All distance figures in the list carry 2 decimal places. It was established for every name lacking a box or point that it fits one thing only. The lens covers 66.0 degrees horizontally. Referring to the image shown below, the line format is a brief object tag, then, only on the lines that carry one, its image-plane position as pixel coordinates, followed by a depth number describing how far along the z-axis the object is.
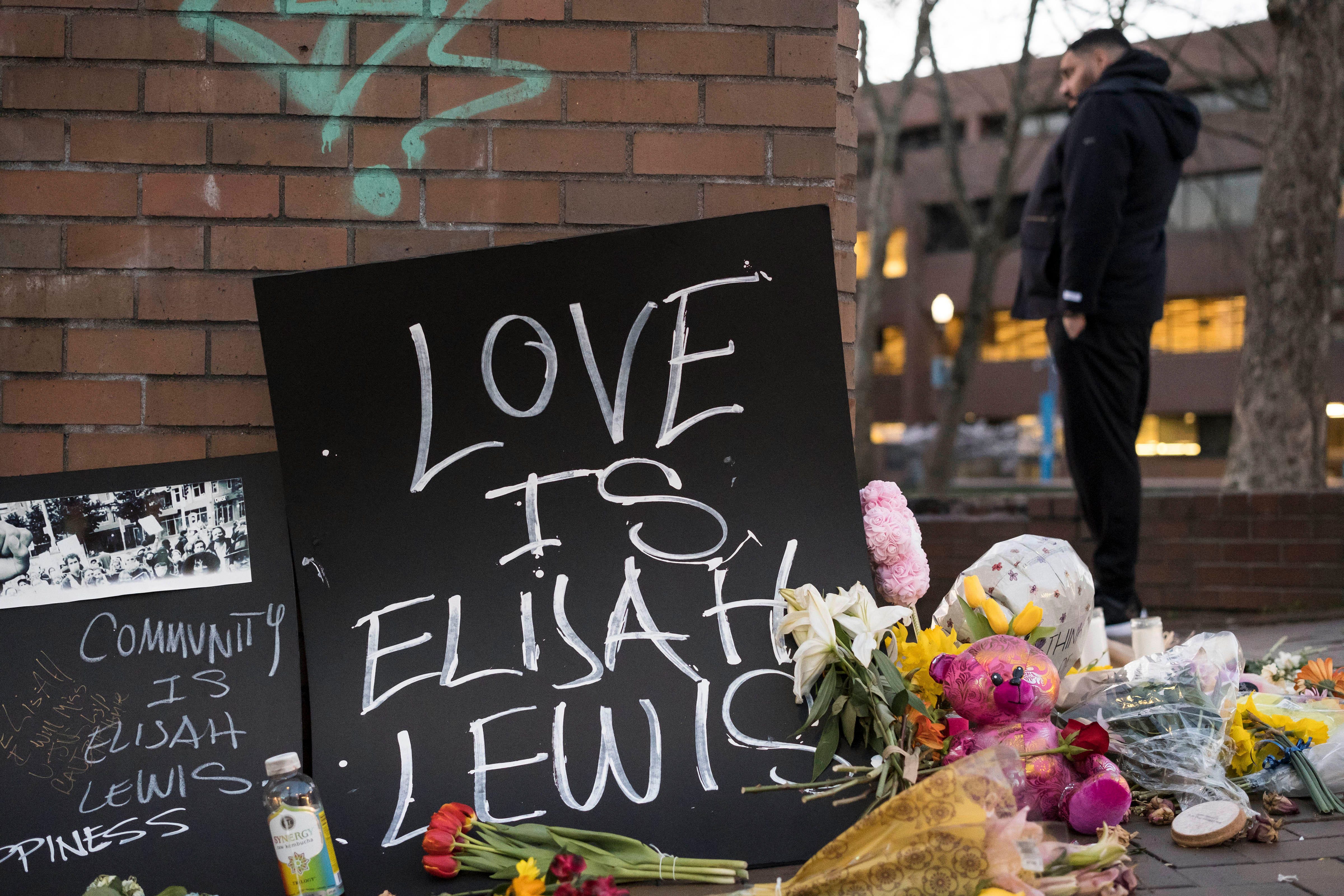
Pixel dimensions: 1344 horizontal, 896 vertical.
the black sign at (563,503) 1.92
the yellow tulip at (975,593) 2.23
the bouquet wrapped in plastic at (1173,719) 2.08
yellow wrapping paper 1.51
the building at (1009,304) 24.86
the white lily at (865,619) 1.88
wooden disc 1.87
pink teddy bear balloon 1.93
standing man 3.66
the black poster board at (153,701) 1.85
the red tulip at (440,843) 1.72
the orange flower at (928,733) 1.96
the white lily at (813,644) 1.89
